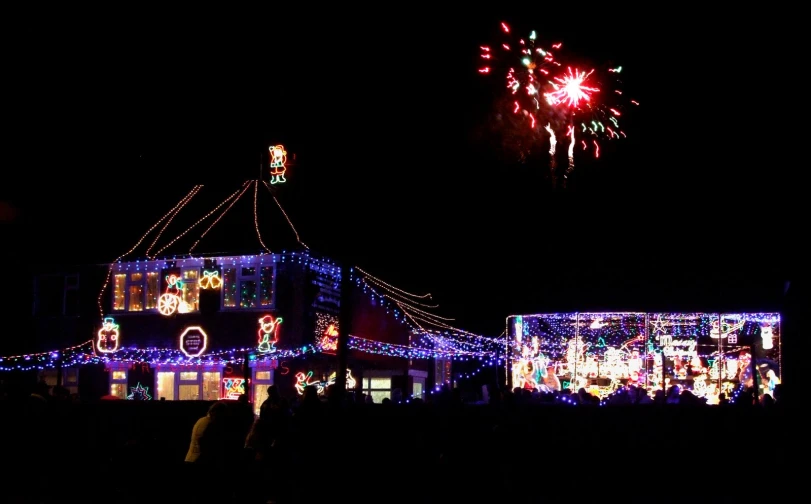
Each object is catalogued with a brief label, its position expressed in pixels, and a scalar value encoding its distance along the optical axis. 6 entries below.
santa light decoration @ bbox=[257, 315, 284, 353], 22.78
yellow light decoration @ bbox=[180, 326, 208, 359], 23.45
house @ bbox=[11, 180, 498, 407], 23.28
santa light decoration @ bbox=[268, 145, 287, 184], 25.06
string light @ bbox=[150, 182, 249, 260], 25.62
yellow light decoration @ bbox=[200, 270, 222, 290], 23.77
